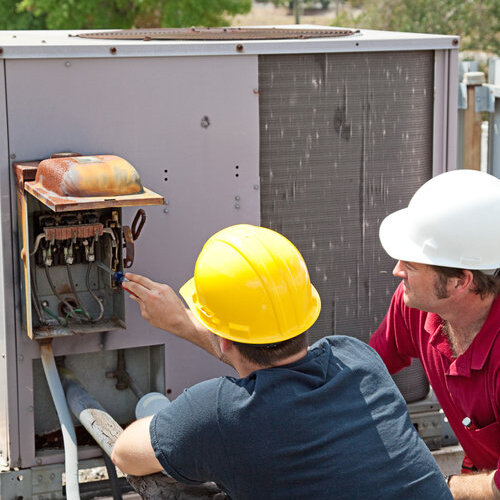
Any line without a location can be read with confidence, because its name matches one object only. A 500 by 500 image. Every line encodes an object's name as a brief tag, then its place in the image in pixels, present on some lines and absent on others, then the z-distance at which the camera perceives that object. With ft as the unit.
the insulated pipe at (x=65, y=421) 8.96
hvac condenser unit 9.48
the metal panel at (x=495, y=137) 15.89
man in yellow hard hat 6.59
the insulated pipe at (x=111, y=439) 7.23
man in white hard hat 8.41
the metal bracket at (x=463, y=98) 17.94
